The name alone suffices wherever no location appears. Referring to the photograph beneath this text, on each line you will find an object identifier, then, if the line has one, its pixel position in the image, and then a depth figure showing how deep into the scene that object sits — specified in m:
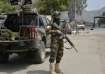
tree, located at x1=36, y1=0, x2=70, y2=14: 54.38
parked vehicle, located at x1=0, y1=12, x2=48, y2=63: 11.66
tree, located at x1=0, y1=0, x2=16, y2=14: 36.42
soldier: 10.61
